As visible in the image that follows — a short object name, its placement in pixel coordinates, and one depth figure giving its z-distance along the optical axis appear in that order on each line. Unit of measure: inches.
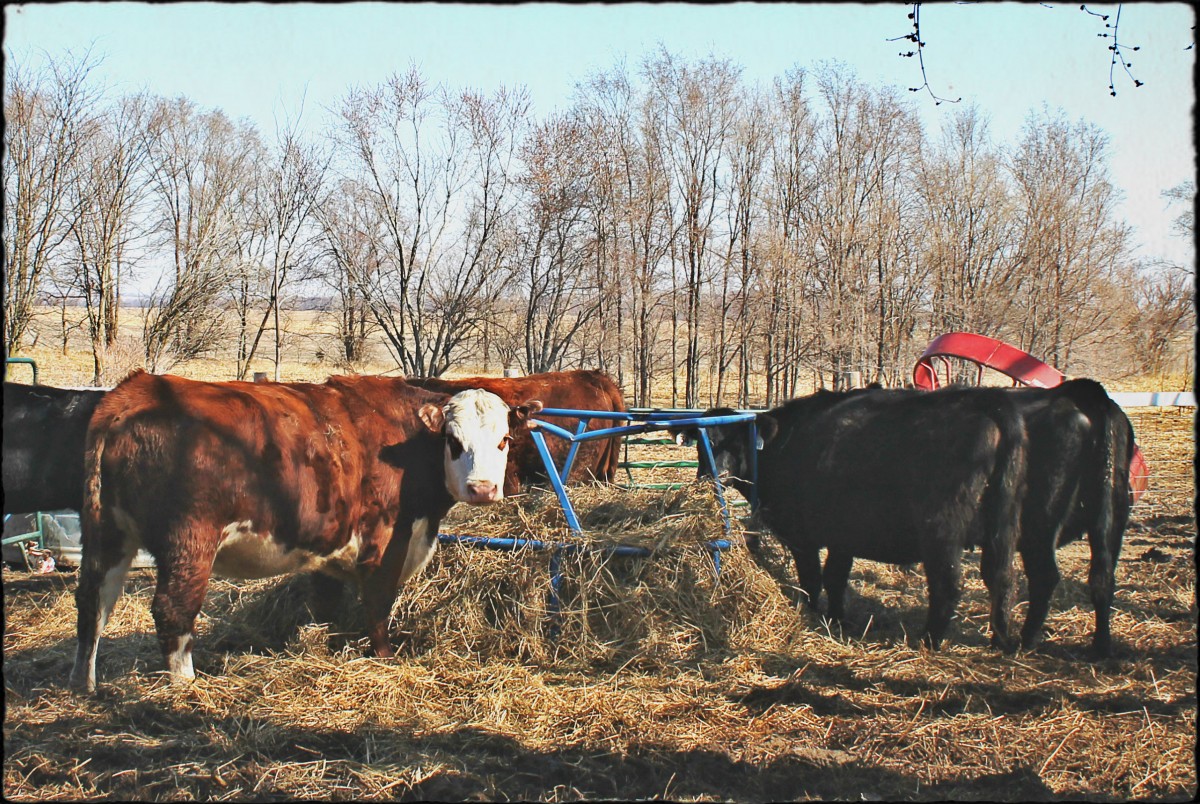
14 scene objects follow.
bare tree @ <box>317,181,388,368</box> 990.4
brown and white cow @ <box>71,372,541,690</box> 189.8
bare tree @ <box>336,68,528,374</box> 954.7
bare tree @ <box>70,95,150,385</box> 979.3
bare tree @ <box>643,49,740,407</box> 1052.5
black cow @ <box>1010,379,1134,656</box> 234.5
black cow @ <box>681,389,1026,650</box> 231.1
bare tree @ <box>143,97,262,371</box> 1072.8
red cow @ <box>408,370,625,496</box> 340.2
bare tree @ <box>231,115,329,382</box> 1063.0
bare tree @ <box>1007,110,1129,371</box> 1136.2
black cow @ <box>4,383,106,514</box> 255.0
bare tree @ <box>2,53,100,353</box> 845.2
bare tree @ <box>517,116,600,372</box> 990.4
